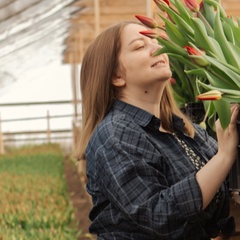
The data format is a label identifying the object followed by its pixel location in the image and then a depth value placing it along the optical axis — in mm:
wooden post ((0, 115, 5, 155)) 18872
